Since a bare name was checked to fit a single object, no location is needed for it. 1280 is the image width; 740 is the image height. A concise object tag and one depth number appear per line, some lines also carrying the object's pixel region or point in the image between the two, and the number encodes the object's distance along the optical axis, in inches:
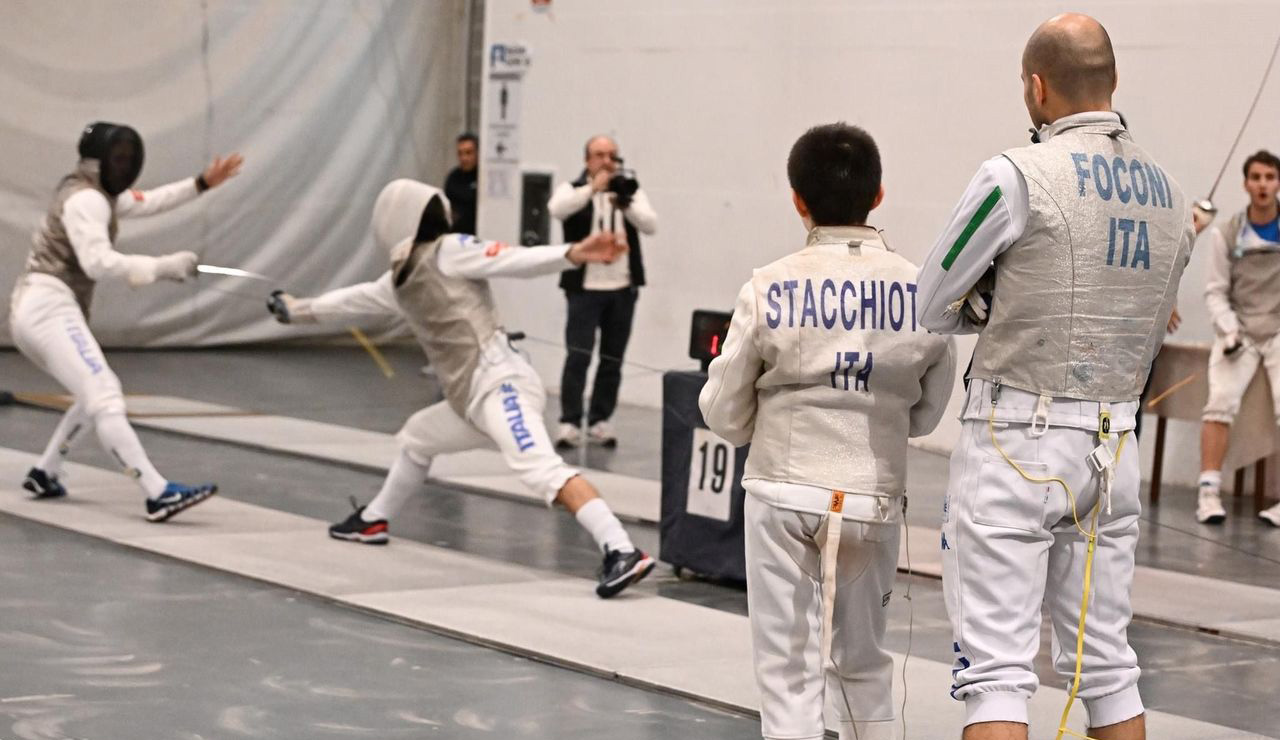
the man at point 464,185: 891.4
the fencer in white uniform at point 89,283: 468.8
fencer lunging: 412.5
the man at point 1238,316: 558.3
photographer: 667.4
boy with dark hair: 232.1
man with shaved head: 215.0
